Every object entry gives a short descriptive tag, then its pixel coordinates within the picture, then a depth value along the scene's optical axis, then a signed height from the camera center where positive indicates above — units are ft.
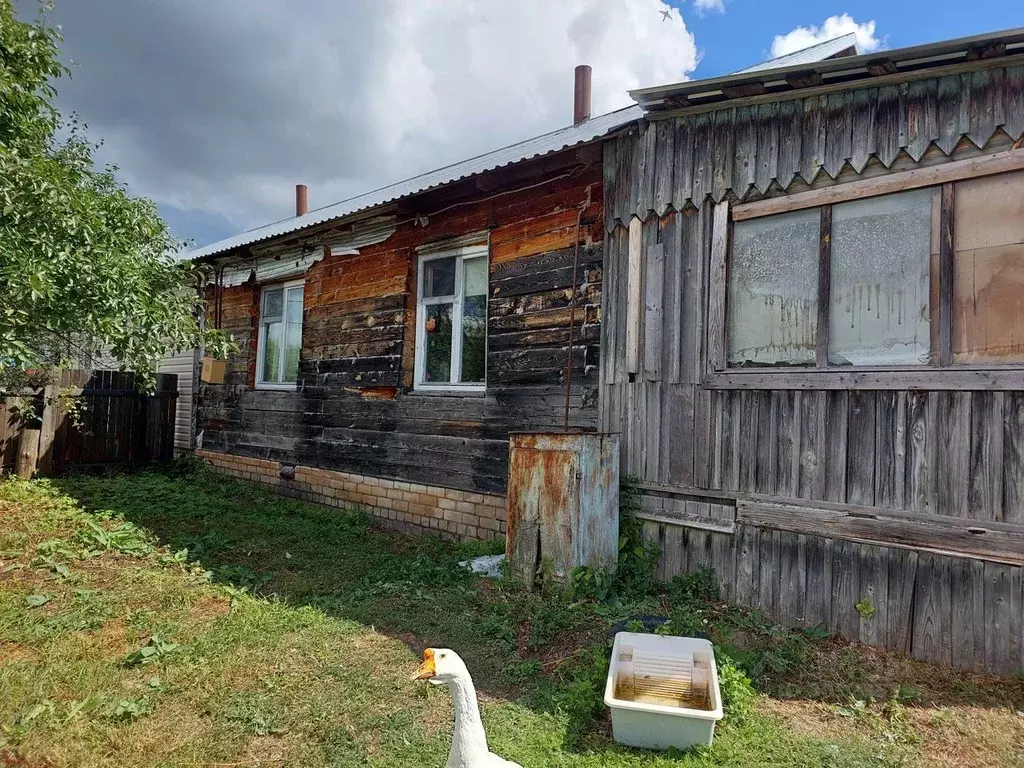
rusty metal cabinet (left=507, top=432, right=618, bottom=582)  15.40 -2.35
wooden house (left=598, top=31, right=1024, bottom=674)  11.83 +1.82
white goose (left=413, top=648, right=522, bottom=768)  7.68 -3.90
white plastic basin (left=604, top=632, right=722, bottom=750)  9.37 -4.58
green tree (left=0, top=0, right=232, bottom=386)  16.79 +4.51
